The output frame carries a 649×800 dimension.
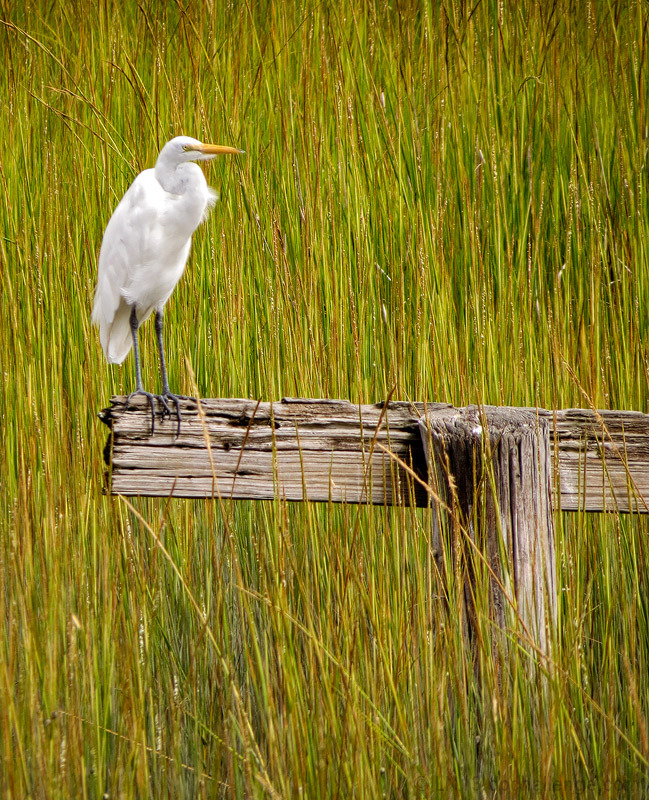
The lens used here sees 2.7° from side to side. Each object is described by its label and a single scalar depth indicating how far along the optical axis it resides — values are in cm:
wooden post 2790
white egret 2849
